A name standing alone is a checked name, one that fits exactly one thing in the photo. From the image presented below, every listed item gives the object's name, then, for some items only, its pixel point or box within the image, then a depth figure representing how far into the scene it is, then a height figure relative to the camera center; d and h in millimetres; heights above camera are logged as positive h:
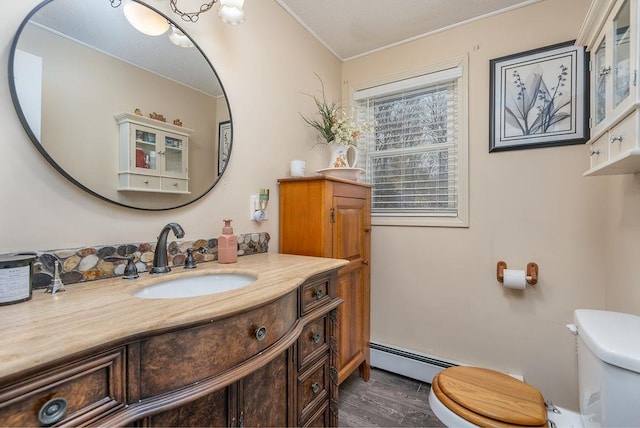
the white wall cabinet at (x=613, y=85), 883 +471
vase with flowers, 2004 +553
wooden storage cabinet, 1647 -136
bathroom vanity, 502 -313
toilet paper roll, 1740 -396
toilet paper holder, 1760 -365
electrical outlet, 1635 +31
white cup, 1830 +281
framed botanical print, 1672 +706
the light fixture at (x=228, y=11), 1263 +882
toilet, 846 -673
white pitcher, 2012 +401
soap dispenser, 1343 -161
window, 2033 +491
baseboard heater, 2041 -1093
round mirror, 913 +419
